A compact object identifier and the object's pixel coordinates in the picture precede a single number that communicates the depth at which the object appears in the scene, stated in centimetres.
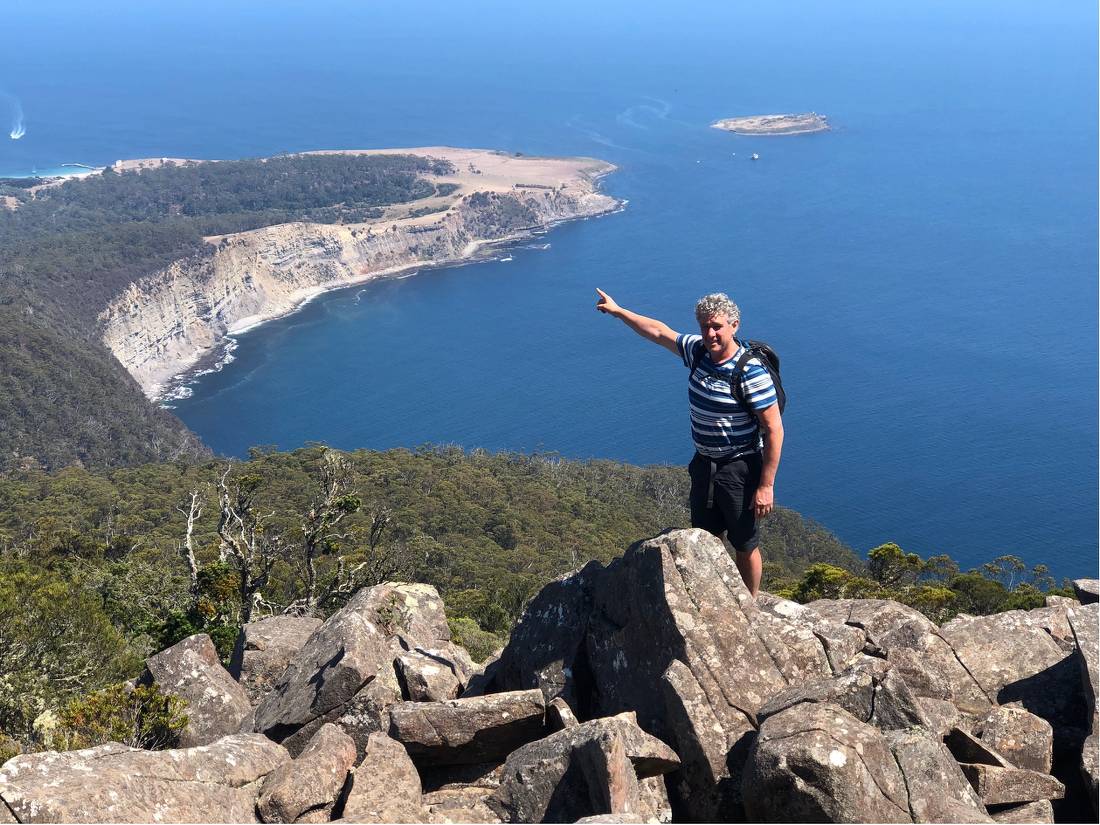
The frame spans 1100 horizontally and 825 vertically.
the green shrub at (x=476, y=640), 1977
